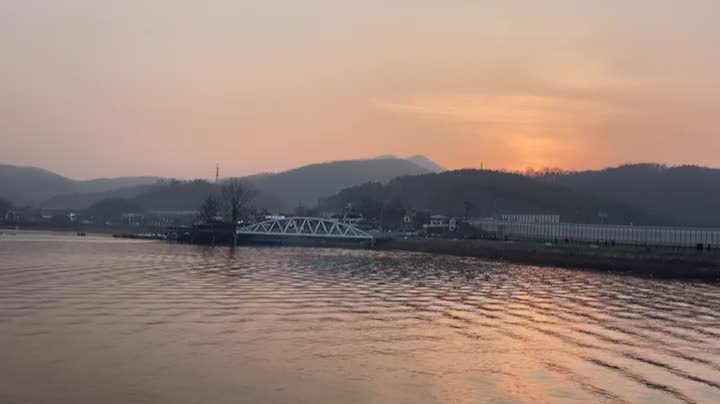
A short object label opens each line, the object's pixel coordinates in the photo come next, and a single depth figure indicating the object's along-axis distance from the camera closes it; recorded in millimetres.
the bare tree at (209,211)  130375
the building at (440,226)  115838
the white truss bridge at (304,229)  103125
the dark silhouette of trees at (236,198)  125400
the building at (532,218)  134625
